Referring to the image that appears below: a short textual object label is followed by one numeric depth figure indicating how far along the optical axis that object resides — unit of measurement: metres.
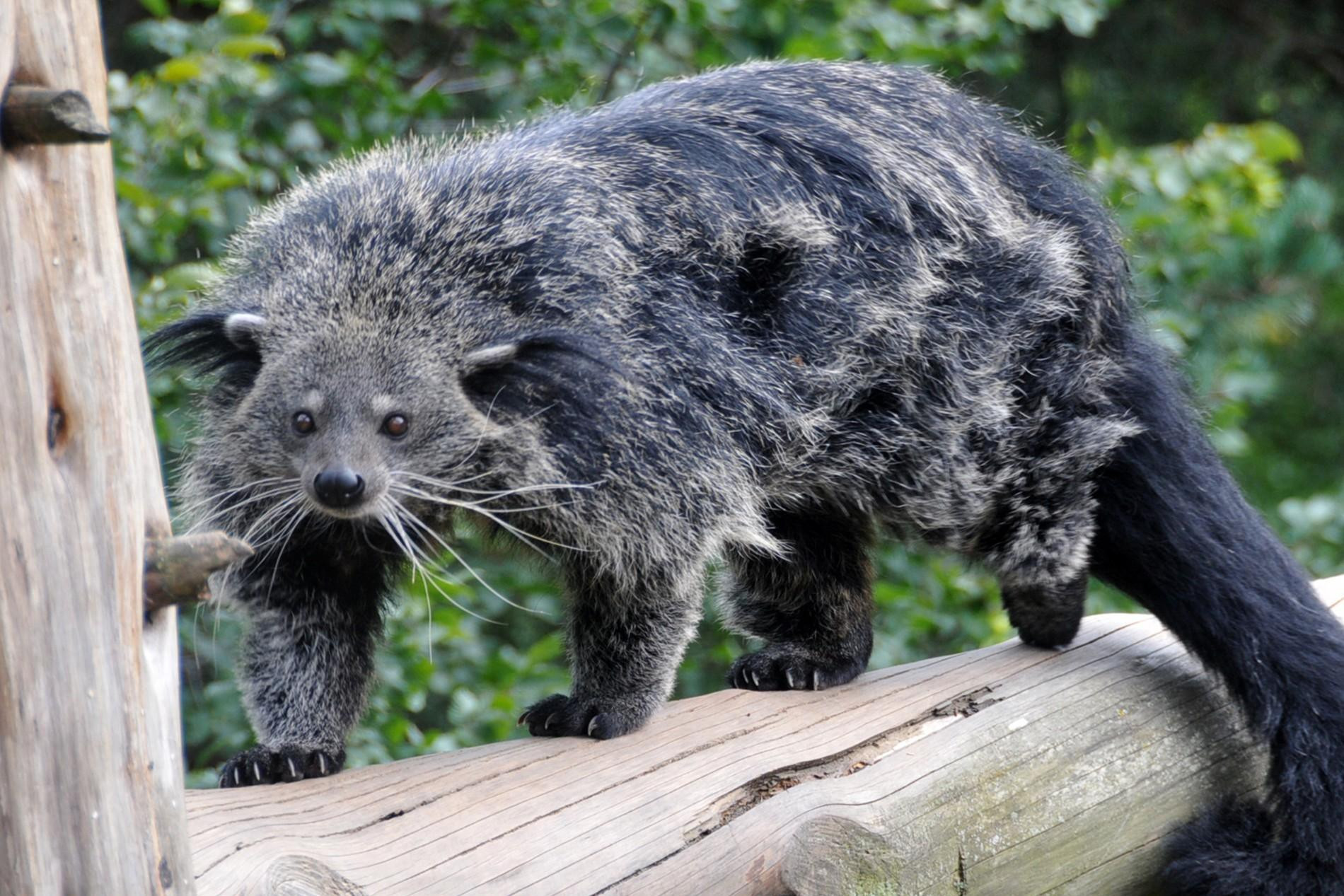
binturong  6.45
